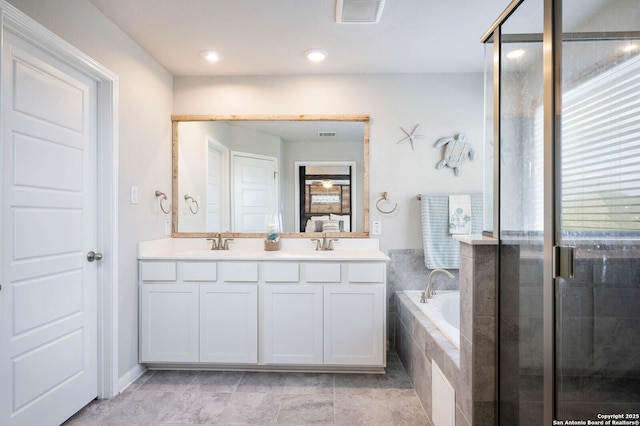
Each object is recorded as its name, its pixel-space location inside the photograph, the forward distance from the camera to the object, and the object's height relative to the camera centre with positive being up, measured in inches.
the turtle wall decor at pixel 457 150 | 111.8 +20.9
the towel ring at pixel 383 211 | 113.3 +1.6
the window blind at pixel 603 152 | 31.9 +6.3
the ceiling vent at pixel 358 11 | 72.9 +45.9
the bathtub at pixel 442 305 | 93.9 -27.2
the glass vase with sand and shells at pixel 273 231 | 109.8 -6.2
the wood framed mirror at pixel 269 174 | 113.4 +13.2
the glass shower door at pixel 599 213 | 32.6 +0.0
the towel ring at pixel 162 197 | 103.7 +5.0
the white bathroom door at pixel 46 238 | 59.4 -5.2
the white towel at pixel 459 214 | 109.3 -0.4
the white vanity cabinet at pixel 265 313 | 93.5 -28.2
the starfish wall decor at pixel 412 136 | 112.6 +25.8
